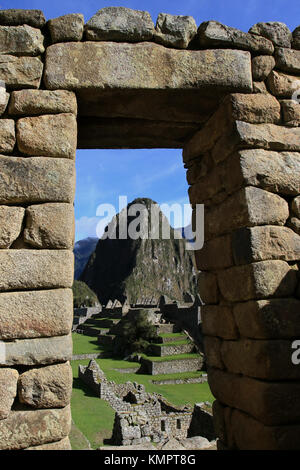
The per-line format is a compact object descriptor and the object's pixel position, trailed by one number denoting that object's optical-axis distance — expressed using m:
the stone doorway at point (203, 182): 3.12
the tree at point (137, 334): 36.90
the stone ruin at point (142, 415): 13.09
